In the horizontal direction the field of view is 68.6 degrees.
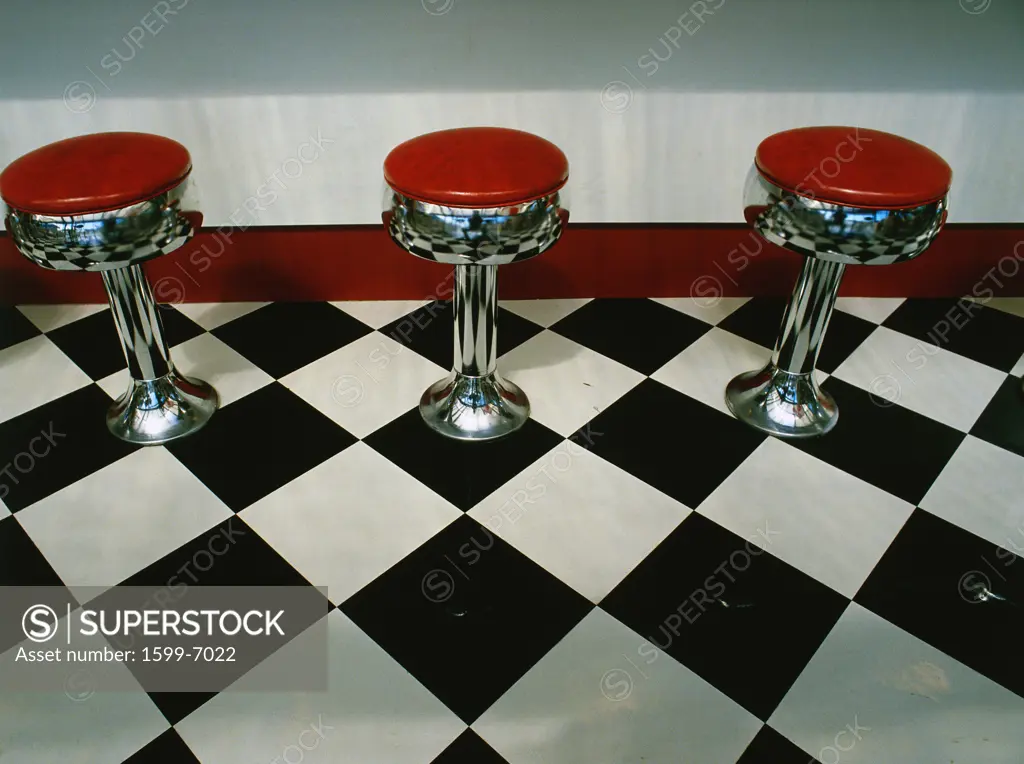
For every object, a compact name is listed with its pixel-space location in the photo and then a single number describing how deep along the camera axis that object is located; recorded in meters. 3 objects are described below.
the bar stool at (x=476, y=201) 1.48
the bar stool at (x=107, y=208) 1.49
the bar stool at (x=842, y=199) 1.51
